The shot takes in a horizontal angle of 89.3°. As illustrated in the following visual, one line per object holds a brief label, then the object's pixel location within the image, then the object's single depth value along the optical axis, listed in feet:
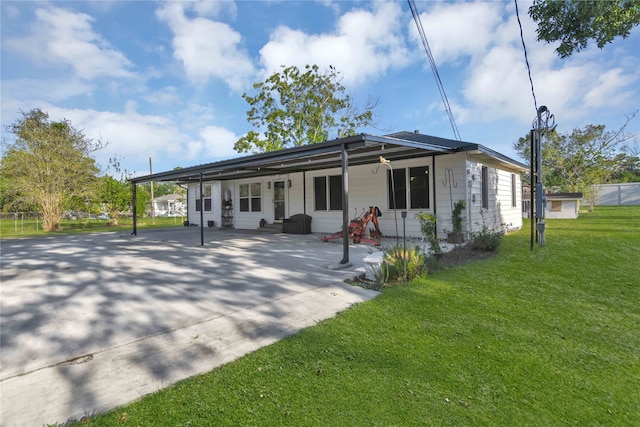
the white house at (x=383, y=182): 25.71
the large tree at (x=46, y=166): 50.97
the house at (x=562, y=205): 54.34
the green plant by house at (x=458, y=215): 26.61
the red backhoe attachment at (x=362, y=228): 28.71
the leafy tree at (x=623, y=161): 80.83
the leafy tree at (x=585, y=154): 78.38
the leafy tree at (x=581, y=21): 15.53
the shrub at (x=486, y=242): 22.21
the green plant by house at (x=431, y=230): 18.55
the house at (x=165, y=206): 156.82
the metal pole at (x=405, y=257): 14.90
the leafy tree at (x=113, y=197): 60.39
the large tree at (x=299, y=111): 73.10
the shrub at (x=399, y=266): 15.06
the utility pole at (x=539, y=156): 22.76
